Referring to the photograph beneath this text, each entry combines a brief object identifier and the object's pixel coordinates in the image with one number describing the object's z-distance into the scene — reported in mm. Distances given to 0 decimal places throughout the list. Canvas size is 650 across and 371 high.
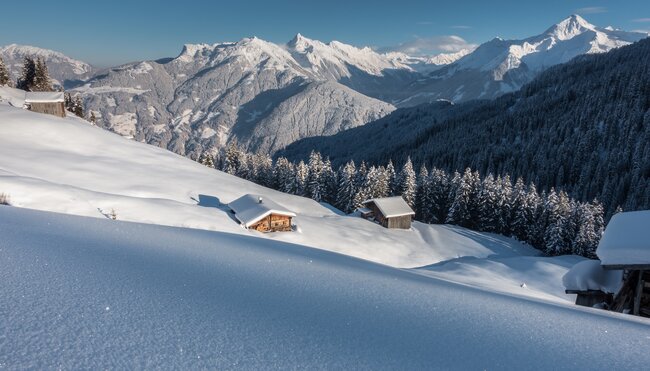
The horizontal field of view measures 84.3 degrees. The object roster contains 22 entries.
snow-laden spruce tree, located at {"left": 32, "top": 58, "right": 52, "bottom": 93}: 68125
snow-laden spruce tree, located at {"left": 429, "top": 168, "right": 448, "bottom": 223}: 65375
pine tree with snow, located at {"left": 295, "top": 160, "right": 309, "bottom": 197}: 68500
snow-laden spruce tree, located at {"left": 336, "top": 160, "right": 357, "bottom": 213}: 64812
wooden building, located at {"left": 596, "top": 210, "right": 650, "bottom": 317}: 9625
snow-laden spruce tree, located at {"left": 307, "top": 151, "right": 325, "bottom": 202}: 68062
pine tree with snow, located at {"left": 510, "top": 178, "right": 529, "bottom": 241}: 57625
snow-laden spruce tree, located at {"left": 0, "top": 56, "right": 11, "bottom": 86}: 63938
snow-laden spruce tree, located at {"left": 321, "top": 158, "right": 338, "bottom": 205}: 69875
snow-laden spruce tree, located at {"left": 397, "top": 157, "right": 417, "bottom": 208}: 62188
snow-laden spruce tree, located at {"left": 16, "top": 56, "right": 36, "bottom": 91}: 69062
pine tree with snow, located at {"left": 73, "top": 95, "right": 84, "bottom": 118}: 74375
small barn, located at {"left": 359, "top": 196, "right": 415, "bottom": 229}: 45781
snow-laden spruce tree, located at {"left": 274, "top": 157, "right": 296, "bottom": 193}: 69438
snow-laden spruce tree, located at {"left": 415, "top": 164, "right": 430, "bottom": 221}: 65250
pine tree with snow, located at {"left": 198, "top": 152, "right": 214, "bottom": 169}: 77369
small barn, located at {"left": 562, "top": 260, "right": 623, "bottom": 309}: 11641
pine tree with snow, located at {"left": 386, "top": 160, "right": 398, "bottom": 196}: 67312
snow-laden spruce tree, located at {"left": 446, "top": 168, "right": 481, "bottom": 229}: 59938
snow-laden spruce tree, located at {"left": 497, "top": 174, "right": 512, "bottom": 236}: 58625
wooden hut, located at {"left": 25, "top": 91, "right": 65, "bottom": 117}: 51594
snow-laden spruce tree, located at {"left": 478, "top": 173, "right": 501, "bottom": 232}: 58969
